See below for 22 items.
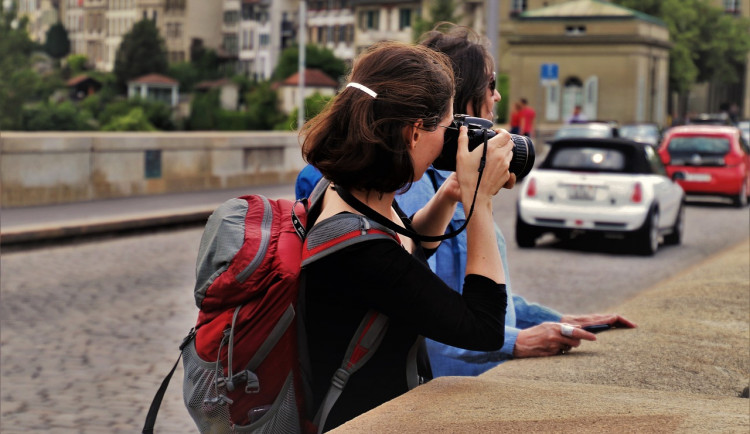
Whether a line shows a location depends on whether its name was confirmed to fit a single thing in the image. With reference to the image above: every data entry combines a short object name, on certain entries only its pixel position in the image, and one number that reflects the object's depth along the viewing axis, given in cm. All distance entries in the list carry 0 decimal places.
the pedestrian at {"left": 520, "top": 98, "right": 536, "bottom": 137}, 3310
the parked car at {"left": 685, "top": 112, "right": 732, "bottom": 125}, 5813
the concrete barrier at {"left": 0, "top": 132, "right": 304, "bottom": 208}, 1783
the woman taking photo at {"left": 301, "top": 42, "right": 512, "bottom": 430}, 264
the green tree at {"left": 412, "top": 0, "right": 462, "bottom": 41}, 9516
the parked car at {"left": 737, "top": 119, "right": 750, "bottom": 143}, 4923
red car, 2325
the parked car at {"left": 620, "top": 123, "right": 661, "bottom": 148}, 4291
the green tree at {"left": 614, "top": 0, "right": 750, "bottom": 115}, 8244
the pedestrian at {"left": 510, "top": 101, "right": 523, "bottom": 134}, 3300
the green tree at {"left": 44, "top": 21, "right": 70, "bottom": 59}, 18500
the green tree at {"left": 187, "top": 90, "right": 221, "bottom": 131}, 14662
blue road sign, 4272
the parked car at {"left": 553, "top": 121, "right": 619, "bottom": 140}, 3456
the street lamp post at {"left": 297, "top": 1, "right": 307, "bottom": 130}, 7280
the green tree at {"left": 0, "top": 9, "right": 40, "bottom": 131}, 12506
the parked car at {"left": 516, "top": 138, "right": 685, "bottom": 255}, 1541
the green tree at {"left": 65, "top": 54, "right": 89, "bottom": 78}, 17788
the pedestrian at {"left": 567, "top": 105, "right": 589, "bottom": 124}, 4167
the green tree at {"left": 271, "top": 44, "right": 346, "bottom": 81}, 13888
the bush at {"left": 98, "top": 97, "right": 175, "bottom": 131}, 14150
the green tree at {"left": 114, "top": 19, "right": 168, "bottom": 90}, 15750
